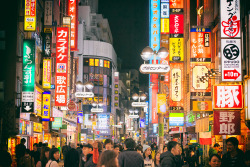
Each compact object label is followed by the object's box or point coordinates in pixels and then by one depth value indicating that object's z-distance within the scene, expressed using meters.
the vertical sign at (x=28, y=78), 23.22
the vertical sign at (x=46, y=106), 30.20
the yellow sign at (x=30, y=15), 22.81
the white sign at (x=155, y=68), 15.16
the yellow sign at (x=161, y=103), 24.92
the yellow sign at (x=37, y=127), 29.87
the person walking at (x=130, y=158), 9.05
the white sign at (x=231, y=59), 14.89
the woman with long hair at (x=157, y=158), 15.24
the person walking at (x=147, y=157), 13.45
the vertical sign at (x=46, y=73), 29.06
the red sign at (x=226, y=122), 15.16
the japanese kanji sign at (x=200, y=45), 22.11
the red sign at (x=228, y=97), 15.28
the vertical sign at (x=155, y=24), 44.88
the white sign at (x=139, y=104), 28.44
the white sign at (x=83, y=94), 31.60
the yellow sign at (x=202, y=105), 21.25
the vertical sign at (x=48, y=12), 31.98
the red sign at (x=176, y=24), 28.74
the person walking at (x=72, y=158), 14.58
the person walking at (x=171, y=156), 9.27
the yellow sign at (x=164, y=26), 33.89
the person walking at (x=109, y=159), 5.63
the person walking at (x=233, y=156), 9.33
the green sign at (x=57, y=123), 34.31
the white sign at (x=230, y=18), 15.08
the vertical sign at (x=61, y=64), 30.89
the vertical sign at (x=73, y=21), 38.81
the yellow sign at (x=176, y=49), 28.21
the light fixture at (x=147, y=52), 15.74
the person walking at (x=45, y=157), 12.83
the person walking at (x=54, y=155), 9.72
